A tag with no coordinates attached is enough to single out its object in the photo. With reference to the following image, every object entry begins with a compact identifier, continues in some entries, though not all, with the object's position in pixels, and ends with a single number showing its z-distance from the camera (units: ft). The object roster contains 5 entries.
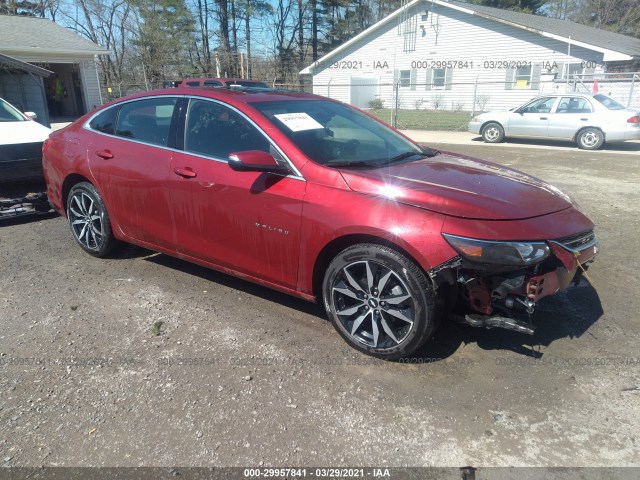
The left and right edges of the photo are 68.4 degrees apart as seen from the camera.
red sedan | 9.04
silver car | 41.91
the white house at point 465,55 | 81.20
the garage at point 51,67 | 63.52
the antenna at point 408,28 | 96.58
